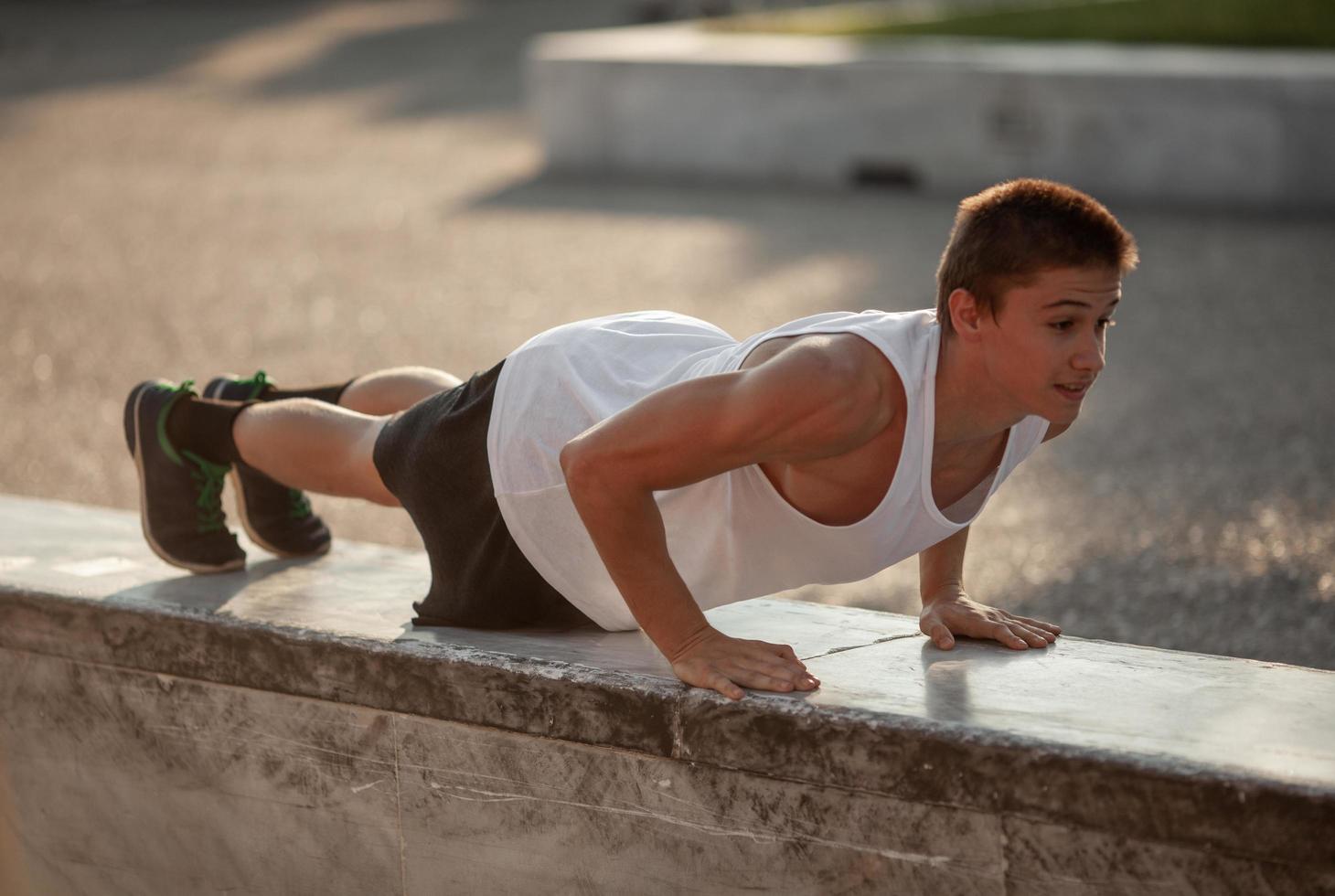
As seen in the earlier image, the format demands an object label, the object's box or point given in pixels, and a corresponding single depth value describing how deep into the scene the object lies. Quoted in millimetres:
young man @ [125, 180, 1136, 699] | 4711
